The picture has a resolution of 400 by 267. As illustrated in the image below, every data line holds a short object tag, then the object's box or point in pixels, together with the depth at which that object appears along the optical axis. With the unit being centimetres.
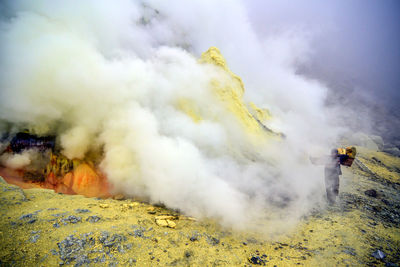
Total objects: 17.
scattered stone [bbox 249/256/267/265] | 263
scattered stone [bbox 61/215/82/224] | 272
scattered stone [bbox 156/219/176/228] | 320
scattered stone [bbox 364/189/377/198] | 501
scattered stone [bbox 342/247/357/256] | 283
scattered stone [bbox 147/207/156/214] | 361
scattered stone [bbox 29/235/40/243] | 221
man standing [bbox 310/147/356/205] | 444
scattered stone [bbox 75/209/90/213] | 304
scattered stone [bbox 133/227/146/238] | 278
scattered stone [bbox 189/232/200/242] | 295
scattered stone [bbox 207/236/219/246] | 296
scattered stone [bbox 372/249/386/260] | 274
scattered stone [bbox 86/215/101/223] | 287
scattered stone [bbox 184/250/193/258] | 258
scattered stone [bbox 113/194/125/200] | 416
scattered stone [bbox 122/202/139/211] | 360
